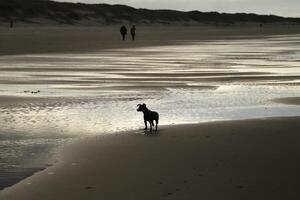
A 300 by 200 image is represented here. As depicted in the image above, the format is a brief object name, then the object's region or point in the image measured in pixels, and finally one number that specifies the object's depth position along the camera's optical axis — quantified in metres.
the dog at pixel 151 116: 14.92
